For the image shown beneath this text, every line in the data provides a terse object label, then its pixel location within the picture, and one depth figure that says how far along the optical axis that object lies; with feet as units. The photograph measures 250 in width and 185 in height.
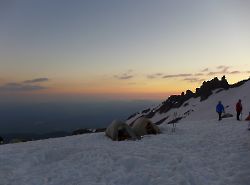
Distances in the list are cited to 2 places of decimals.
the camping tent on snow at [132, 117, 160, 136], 51.50
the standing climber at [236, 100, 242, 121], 65.49
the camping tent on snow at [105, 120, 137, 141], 48.02
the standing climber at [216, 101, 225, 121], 69.48
